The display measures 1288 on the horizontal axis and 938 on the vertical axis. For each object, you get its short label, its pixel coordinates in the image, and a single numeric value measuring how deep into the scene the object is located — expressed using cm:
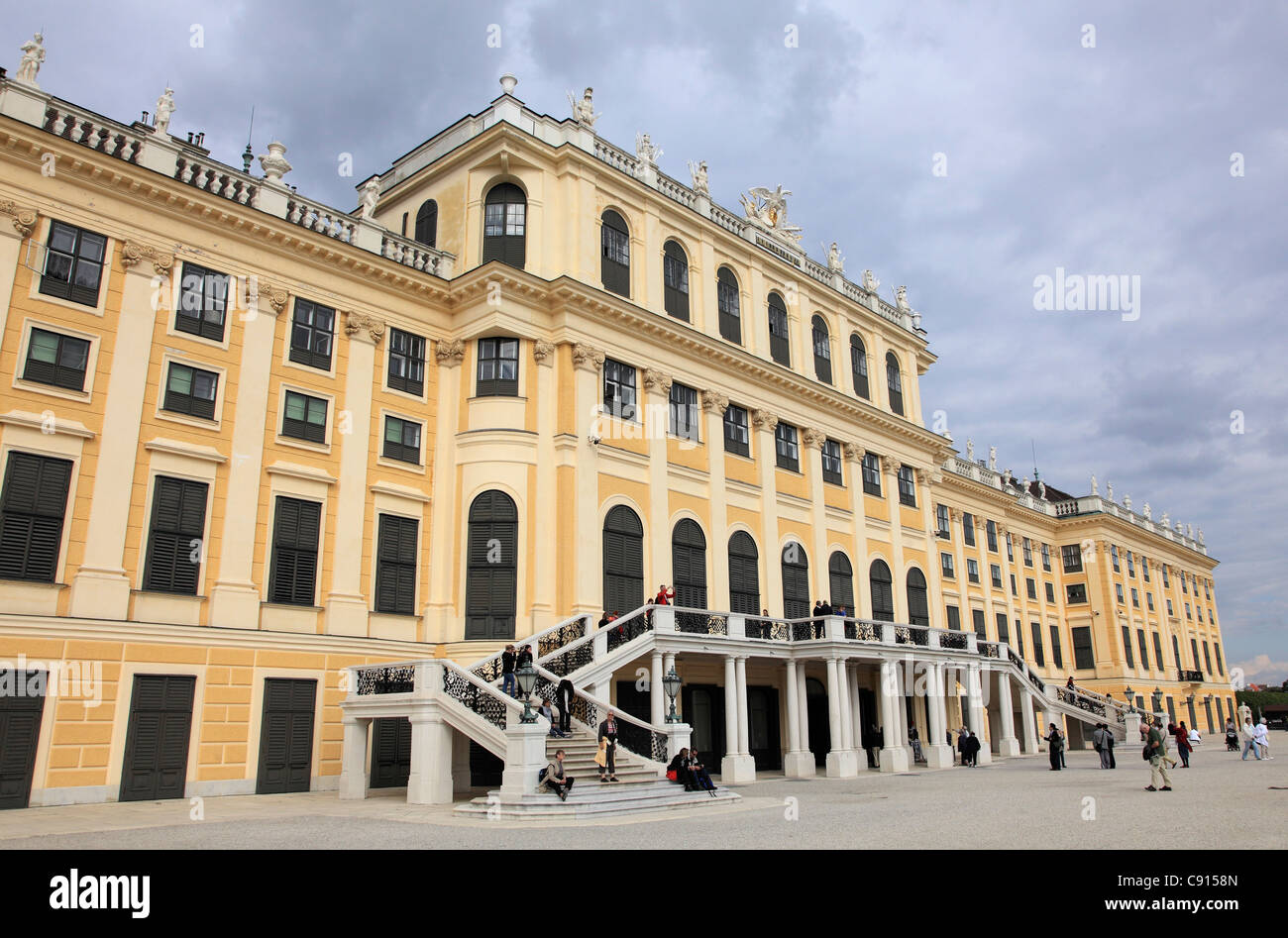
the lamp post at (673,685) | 2242
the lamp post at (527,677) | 1745
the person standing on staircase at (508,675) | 2050
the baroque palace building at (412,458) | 2081
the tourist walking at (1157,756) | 2052
